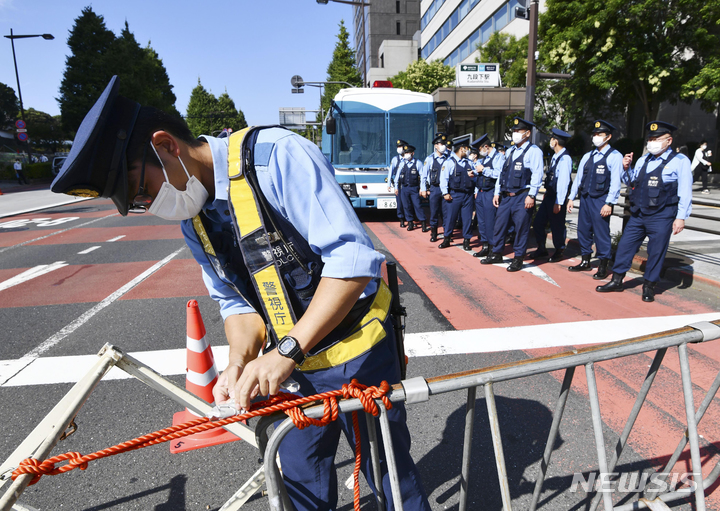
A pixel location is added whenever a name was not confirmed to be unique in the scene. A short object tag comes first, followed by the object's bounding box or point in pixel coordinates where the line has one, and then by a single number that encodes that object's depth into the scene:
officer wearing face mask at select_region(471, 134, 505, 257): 7.78
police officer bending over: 1.20
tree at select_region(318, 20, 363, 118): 53.81
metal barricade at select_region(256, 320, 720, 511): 1.23
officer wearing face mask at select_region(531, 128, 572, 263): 6.61
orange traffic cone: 2.83
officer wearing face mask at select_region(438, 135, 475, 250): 8.34
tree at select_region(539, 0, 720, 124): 14.66
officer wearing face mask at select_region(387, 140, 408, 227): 10.55
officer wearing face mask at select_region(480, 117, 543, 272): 6.48
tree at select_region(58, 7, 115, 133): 35.56
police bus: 11.36
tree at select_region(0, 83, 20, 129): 52.16
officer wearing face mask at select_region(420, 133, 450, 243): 9.16
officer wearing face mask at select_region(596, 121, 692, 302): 4.81
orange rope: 1.11
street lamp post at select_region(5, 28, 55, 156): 25.80
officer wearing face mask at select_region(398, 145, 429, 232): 10.04
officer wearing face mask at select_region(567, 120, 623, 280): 5.89
